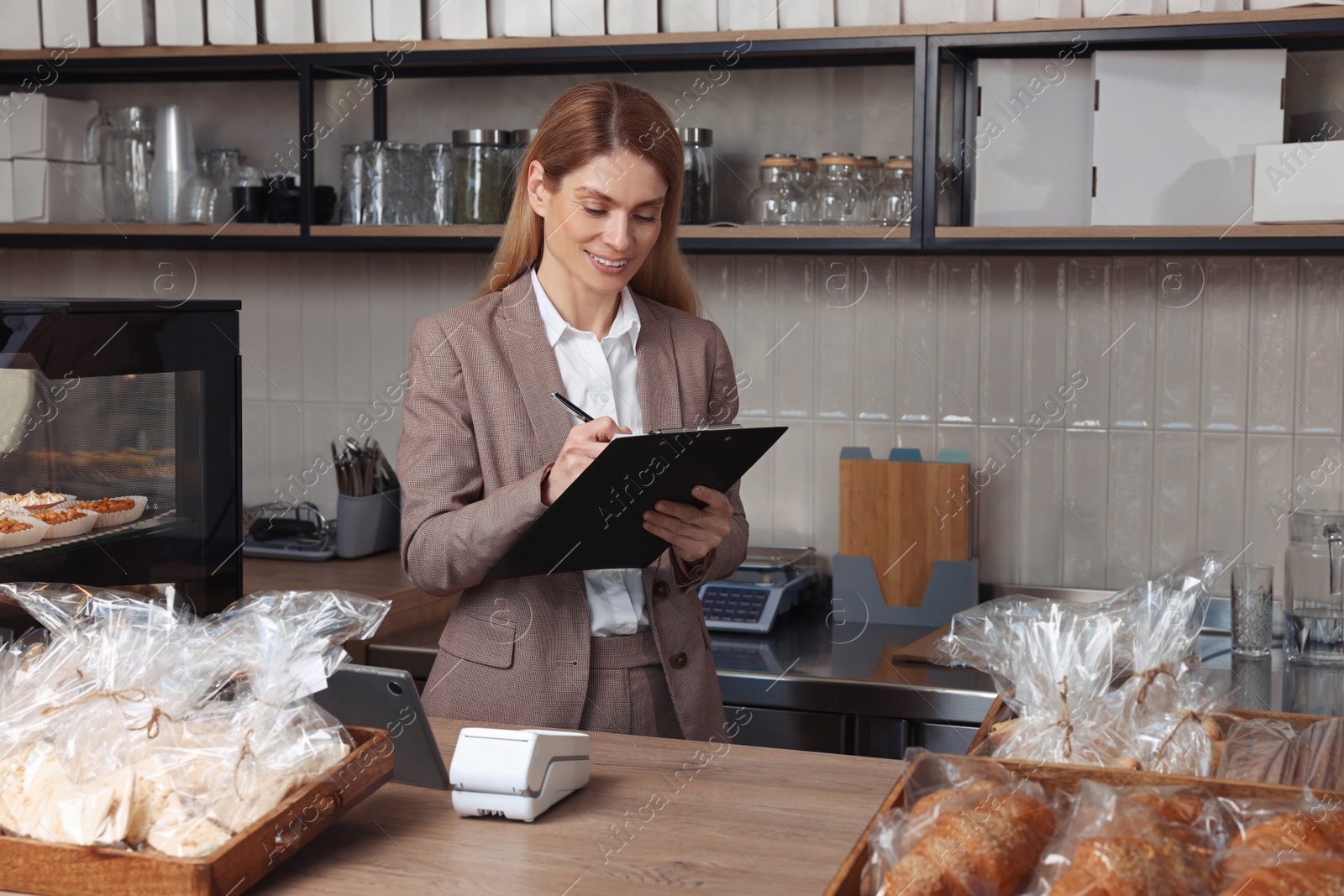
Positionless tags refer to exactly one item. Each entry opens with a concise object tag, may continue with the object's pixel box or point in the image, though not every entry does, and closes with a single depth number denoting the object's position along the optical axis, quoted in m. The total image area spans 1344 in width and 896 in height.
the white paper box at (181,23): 2.70
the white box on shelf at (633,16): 2.44
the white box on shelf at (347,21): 2.59
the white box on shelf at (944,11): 2.29
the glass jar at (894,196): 2.38
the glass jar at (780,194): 2.47
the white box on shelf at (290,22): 2.63
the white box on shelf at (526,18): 2.48
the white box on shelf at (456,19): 2.52
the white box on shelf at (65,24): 2.76
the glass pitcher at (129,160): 2.81
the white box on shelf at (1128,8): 2.19
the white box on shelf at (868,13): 2.33
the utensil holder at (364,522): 2.79
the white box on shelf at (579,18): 2.46
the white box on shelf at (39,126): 2.81
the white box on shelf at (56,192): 2.82
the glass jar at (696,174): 2.52
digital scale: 2.42
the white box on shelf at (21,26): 2.78
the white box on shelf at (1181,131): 2.21
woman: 1.58
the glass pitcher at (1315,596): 2.19
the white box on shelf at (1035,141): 2.33
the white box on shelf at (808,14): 2.35
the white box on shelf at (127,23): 2.72
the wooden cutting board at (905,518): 2.44
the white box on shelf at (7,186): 2.84
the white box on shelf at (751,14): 2.38
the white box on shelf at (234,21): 2.68
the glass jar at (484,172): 2.58
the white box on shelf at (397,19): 2.56
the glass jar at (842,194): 2.43
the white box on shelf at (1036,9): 2.24
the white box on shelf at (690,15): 2.41
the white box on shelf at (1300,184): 2.11
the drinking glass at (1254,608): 2.22
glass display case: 1.46
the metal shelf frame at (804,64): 2.20
